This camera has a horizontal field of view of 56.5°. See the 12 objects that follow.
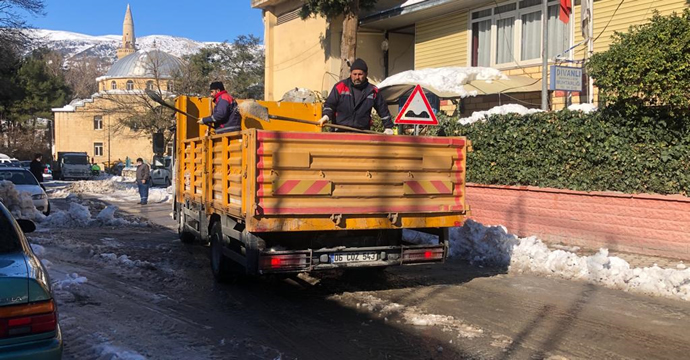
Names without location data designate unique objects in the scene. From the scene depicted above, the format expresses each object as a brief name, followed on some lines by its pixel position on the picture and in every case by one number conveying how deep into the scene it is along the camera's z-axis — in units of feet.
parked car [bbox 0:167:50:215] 57.11
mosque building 234.99
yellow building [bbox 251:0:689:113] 53.83
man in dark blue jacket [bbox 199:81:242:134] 30.96
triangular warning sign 33.83
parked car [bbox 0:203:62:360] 11.95
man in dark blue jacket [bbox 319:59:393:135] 27.68
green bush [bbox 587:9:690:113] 31.73
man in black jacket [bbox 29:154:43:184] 74.33
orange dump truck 22.07
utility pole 48.06
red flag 51.83
